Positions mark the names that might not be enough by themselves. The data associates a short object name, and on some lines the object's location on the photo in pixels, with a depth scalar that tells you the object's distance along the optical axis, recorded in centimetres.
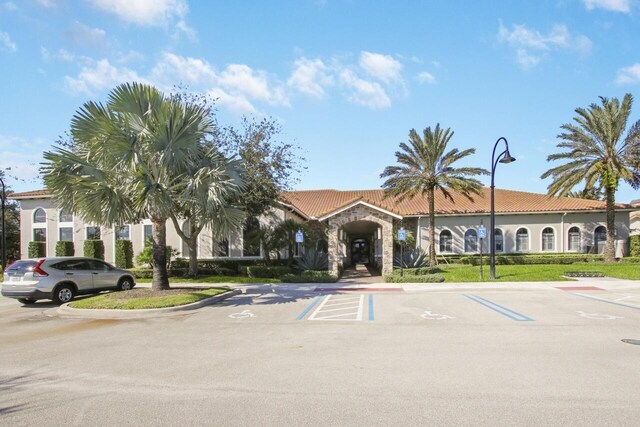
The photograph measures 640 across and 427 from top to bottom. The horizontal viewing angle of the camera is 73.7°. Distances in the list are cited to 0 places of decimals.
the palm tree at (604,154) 2819
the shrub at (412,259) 2322
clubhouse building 2719
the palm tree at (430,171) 2825
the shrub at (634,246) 3073
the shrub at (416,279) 2011
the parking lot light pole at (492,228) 2079
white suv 1338
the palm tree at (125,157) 1309
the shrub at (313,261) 2297
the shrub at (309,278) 2094
